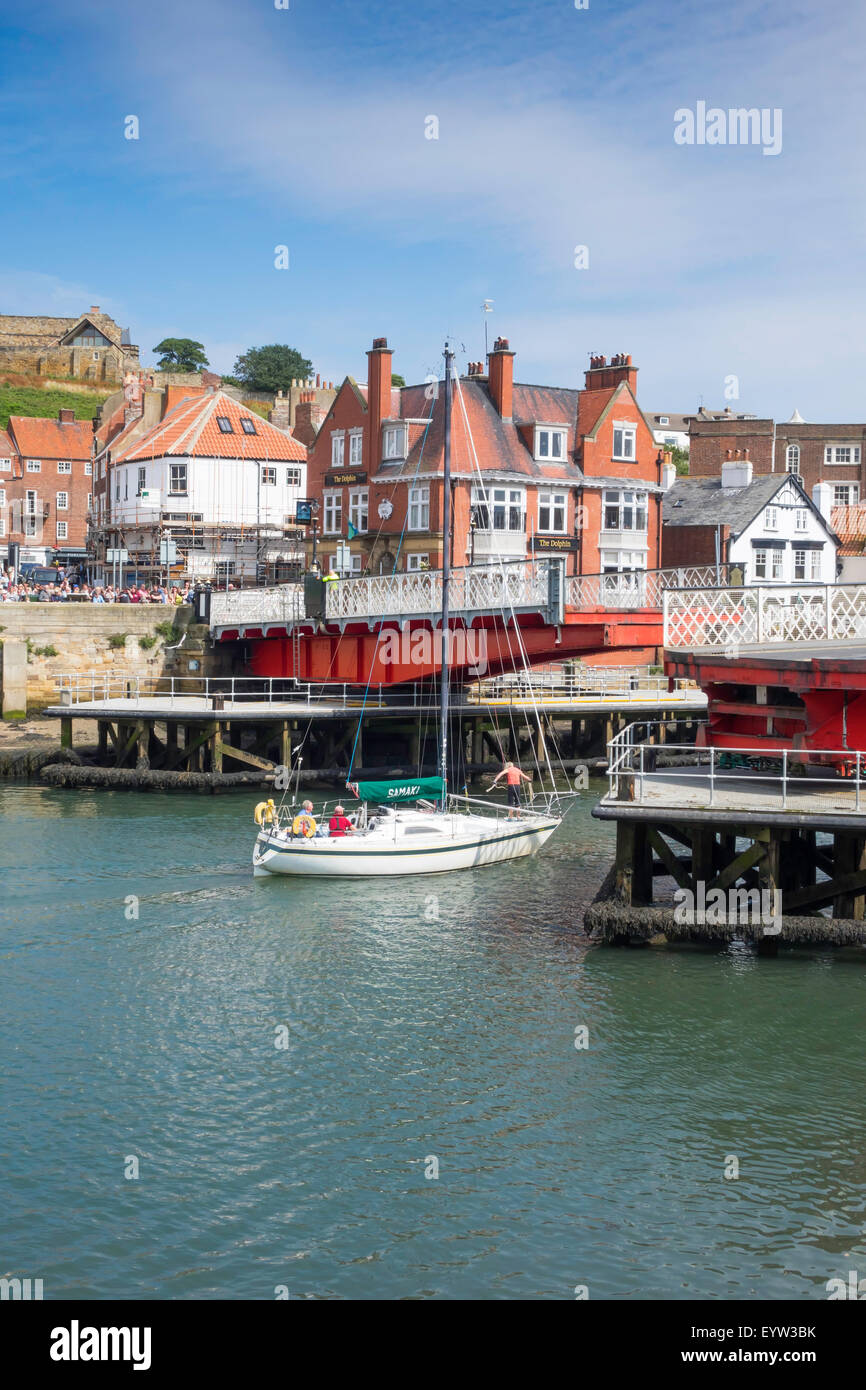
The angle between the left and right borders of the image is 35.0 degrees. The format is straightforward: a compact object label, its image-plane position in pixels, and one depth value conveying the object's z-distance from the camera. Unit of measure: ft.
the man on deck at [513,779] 120.16
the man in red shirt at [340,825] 105.29
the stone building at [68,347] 417.49
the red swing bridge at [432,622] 122.01
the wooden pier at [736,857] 78.02
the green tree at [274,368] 449.89
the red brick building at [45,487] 324.39
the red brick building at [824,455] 298.56
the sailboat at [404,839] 103.35
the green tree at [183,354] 455.22
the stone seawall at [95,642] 176.35
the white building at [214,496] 239.91
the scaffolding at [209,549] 237.04
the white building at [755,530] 236.43
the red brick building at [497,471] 189.78
